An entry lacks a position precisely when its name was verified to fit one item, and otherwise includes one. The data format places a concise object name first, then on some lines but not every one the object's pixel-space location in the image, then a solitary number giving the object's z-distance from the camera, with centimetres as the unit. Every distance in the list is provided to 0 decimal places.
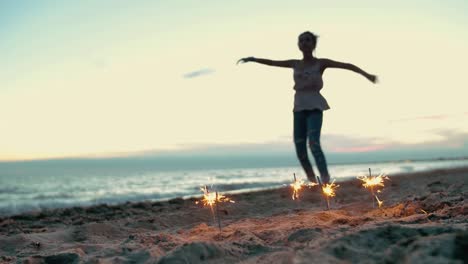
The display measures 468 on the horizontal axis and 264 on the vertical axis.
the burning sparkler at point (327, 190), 528
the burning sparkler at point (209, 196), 475
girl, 659
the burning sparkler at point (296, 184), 539
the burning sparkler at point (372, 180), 538
